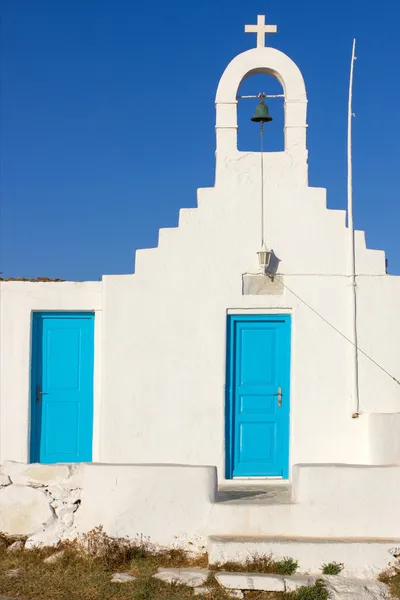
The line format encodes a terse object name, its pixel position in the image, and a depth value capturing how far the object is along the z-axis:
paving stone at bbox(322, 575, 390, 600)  6.13
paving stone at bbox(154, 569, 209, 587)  6.16
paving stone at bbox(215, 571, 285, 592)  6.09
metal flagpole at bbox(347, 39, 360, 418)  8.50
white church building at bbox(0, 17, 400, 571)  8.54
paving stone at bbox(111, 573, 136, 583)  6.22
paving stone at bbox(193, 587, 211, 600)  6.00
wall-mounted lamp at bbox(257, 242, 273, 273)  8.51
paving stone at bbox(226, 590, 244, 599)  6.03
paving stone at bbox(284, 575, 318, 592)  6.10
